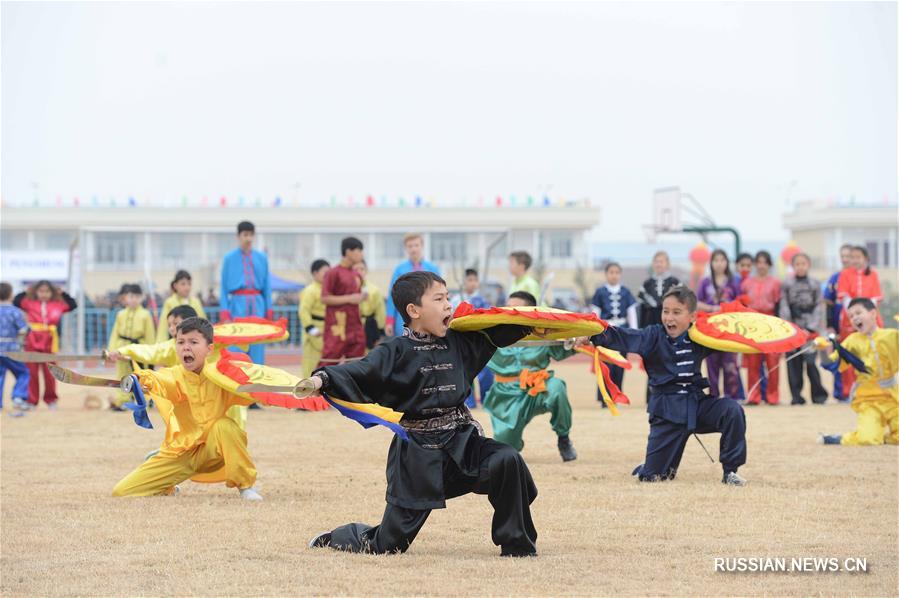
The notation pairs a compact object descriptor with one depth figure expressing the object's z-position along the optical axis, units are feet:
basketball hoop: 108.17
